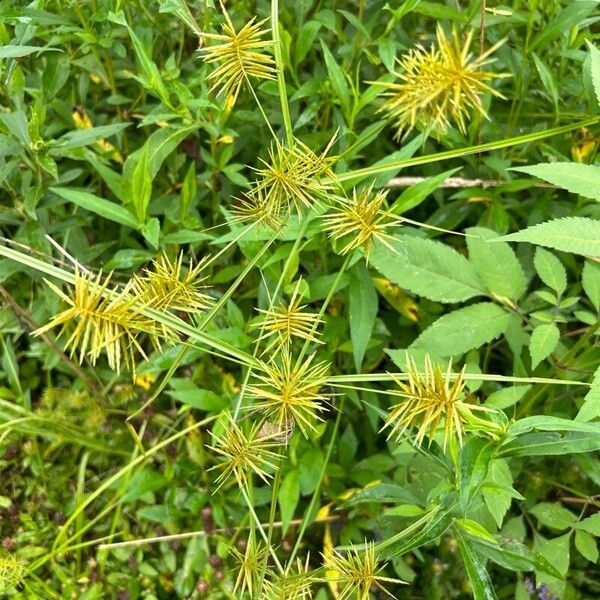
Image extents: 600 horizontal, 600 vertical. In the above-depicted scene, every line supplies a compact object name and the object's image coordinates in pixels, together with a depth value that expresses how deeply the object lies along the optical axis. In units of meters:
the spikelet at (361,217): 0.27
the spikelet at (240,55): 0.26
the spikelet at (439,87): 0.22
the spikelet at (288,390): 0.25
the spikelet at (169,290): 0.27
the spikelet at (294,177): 0.26
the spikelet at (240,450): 0.27
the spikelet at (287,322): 0.27
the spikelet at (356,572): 0.27
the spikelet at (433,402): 0.24
